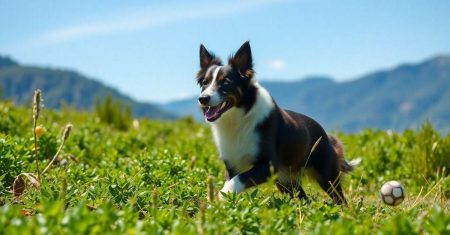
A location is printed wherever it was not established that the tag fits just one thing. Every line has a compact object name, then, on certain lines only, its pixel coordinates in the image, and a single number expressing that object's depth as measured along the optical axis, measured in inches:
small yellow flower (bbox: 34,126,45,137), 227.9
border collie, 258.4
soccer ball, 225.5
